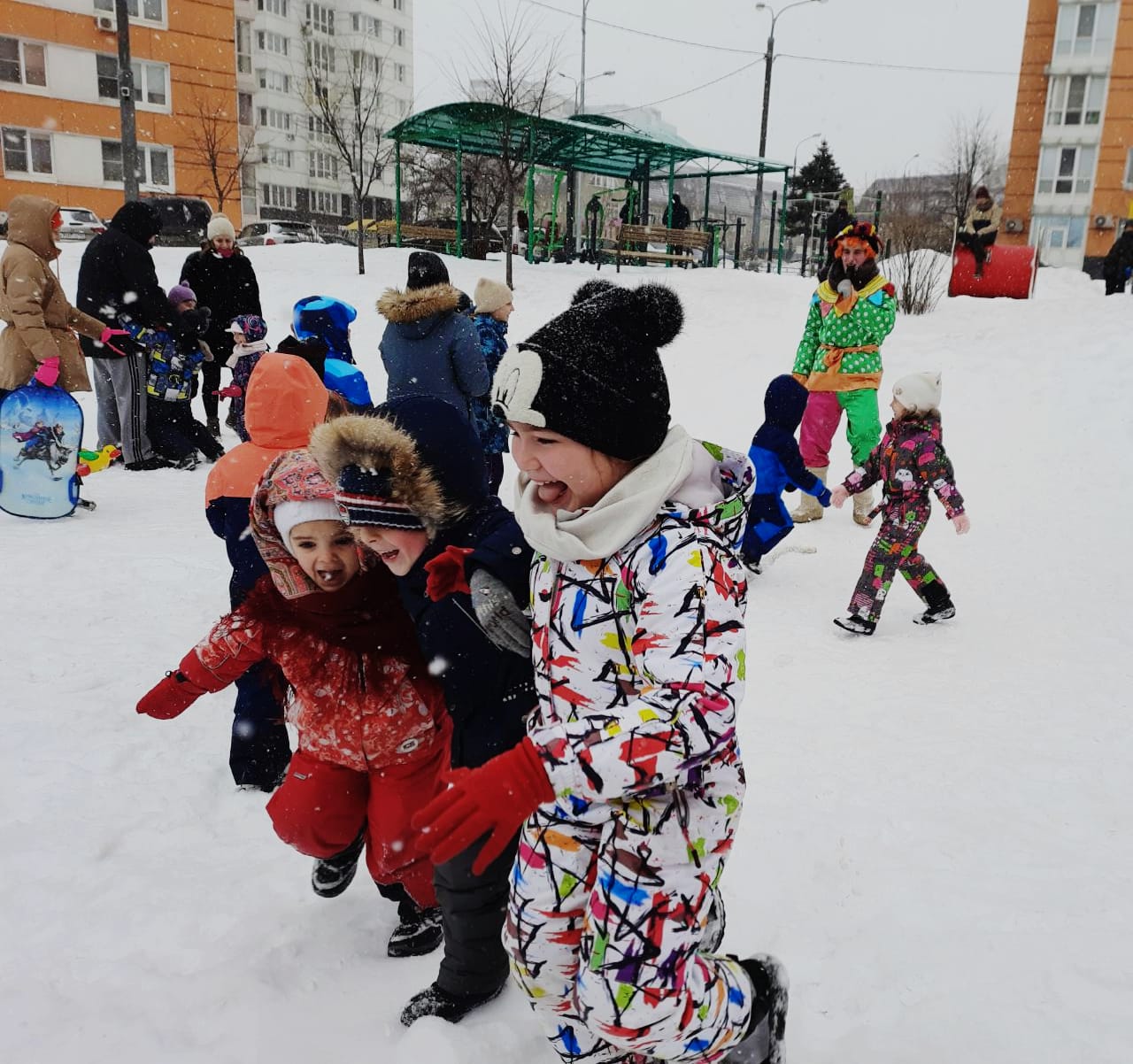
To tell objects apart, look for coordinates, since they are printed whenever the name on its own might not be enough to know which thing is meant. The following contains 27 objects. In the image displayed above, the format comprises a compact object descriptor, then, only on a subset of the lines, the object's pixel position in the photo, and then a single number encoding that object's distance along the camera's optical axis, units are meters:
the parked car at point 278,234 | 26.45
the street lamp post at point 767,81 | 23.44
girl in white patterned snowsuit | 1.38
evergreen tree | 42.00
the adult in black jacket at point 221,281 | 8.09
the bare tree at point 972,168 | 31.83
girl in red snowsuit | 2.10
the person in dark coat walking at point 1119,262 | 15.30
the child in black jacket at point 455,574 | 1.78
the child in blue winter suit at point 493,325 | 5.93
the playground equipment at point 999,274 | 13.97
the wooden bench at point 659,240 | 17.64
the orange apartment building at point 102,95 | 27.05
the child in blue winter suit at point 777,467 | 4.86
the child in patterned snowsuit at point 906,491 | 4.46
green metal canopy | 16.75
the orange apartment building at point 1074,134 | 31.53
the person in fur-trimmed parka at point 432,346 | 4.77
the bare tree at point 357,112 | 16.92
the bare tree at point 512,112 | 16.34
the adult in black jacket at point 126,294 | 6.69
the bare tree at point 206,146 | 29.25
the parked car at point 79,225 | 20.27
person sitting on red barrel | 13.81
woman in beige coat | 5.77
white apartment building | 45.38
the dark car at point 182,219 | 21.98
